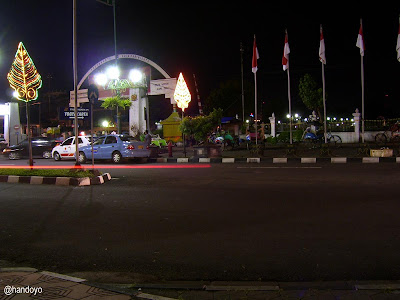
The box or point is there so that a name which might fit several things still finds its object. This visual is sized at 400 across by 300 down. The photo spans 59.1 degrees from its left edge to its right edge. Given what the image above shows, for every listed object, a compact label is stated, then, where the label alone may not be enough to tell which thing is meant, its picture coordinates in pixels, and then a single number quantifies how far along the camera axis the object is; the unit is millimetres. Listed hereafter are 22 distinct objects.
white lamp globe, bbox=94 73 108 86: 41062
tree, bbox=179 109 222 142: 18500
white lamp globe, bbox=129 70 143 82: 37438
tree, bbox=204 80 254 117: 54772
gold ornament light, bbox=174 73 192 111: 20000
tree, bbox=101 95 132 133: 31234
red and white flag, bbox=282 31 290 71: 22297
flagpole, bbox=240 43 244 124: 27578
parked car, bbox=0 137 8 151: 32844
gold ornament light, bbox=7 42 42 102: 13359
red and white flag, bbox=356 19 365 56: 21122
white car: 19930
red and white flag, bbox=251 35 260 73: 22891
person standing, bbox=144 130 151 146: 20522
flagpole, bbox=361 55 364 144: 21422
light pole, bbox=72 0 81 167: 11664
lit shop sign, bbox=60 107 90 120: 27703
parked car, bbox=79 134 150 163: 17609
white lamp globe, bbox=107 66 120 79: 35672
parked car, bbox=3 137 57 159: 23031
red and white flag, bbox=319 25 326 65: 21500
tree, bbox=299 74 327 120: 33781
